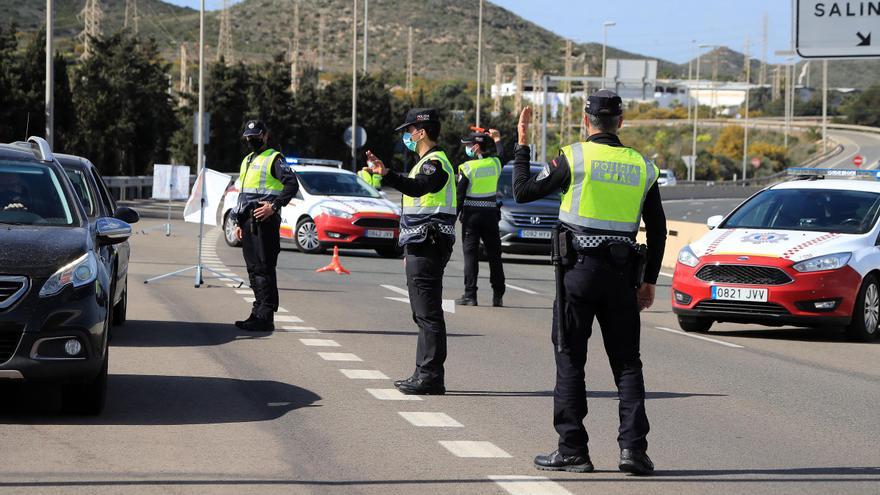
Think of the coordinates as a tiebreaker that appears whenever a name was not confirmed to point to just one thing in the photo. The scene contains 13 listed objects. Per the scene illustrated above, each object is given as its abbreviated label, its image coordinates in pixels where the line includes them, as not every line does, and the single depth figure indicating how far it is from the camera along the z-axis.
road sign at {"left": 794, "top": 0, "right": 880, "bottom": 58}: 28.78
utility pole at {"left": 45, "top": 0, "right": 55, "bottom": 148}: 40.44
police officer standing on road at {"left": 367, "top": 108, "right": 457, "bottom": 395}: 10.82
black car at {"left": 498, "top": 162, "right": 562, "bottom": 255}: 27.00
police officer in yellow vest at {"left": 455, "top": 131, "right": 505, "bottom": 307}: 18.41
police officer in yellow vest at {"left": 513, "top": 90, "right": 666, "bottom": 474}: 7.87
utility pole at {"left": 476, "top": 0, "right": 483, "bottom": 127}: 73.40
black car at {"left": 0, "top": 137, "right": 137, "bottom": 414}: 8.91
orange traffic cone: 23.28
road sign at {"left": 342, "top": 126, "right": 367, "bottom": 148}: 66.19
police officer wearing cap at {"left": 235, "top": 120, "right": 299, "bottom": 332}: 14.62
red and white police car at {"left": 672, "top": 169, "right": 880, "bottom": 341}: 15.25
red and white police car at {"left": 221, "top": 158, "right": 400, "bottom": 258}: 27.62
